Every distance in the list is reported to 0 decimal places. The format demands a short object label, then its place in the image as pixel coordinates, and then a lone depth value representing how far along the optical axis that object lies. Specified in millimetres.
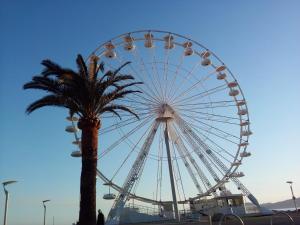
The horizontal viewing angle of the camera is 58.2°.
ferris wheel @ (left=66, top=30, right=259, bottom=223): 23670
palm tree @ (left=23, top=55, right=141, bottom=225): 12107
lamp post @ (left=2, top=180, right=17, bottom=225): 17509
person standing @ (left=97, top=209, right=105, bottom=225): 13537
